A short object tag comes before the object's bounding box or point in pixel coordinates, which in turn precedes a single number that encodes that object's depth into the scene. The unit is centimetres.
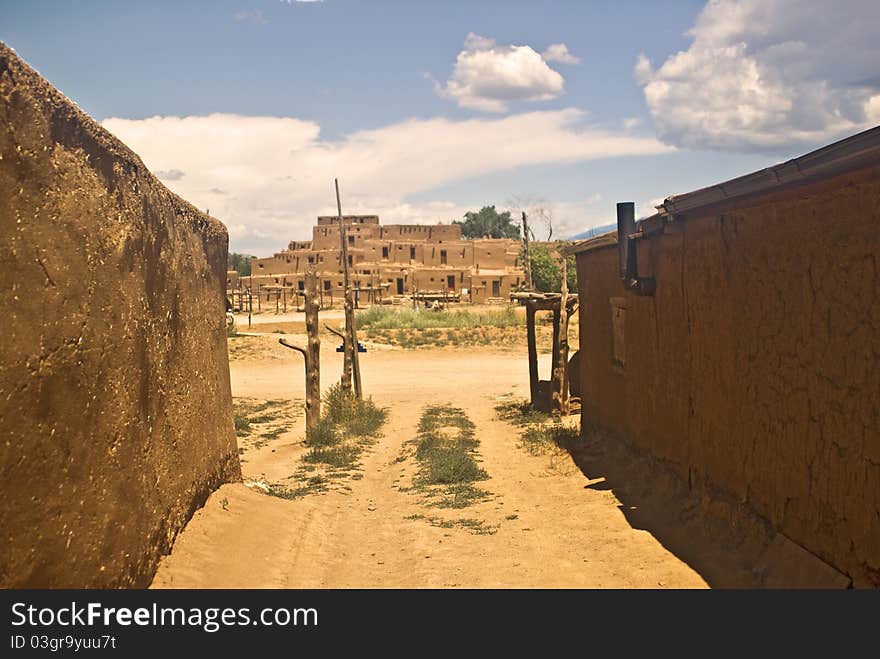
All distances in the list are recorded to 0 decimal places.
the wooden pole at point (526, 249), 3700
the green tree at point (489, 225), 10812
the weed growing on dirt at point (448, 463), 991
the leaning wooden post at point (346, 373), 1800
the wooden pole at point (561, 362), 1620
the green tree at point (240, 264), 9441
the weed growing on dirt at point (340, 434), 1207
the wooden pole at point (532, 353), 1736
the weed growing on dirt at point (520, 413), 1611
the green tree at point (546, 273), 5016
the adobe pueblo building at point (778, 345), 493
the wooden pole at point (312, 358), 1562
